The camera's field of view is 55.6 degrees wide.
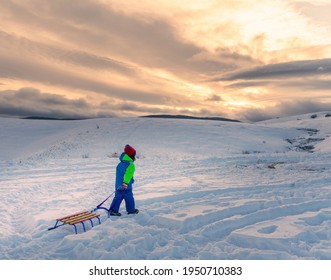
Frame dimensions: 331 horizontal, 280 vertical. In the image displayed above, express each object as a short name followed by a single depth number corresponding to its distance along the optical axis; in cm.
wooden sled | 670
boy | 776
